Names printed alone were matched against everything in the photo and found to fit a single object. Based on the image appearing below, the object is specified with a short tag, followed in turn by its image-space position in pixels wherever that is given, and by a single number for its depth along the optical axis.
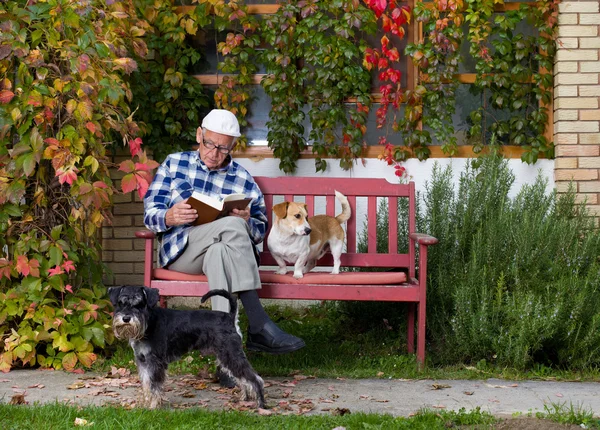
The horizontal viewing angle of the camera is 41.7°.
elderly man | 4.23
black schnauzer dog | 3.66
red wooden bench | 4.52
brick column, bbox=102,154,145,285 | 6.30
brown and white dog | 4.62
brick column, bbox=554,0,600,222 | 5.97
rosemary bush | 4.54
